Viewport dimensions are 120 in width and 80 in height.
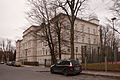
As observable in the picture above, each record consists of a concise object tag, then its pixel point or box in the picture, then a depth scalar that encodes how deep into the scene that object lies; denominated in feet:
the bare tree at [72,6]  40.24
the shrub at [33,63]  82.12
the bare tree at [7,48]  160.66
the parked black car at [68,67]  28.22
